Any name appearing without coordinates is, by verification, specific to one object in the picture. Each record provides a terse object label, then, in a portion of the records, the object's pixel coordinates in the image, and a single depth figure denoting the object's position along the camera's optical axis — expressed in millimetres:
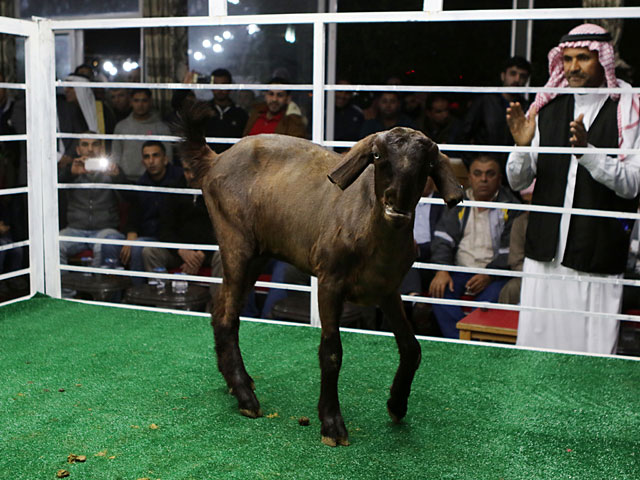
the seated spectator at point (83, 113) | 6707
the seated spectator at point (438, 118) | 6078
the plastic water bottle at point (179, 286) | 5566
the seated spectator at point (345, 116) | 6410
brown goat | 2668
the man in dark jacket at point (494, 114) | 5613
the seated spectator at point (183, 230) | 5637
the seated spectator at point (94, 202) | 5941
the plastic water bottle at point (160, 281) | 5617
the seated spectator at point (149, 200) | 5781
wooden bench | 4660
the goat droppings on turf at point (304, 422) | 3168
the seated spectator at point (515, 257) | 5047
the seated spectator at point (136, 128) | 6238
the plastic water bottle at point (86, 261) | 6086
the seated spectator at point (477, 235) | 5168
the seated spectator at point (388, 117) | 6082
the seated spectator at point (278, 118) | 5672
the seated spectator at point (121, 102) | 6555
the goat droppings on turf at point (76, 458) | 2768
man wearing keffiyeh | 4316
